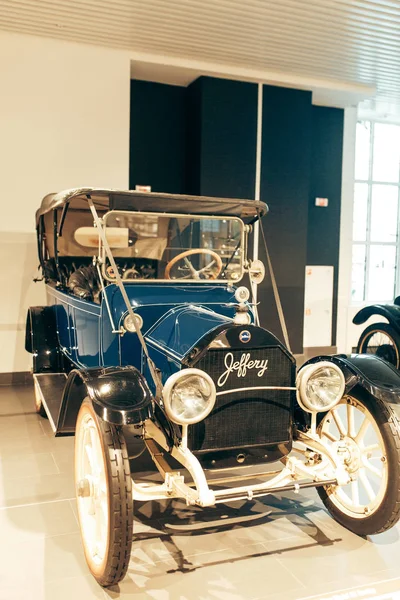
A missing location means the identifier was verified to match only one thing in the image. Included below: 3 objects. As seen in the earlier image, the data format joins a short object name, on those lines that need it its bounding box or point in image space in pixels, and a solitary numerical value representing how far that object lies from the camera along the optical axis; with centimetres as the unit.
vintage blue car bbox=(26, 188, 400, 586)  224
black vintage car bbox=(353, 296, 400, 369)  582
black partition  664
